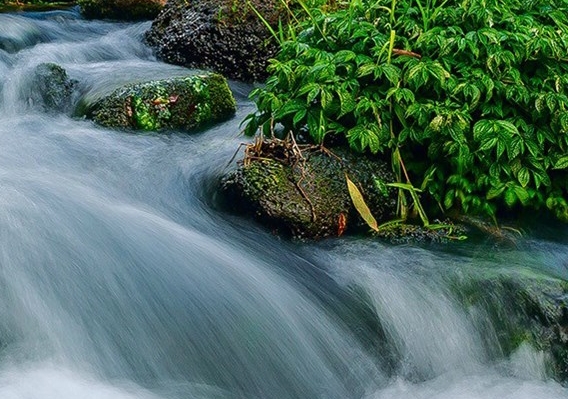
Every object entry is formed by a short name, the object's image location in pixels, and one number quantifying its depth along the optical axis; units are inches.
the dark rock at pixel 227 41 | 249.4
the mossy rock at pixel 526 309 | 128.0
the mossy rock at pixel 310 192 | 151.8
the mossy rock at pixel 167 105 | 197.6
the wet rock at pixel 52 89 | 211.8
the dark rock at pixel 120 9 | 307.3
